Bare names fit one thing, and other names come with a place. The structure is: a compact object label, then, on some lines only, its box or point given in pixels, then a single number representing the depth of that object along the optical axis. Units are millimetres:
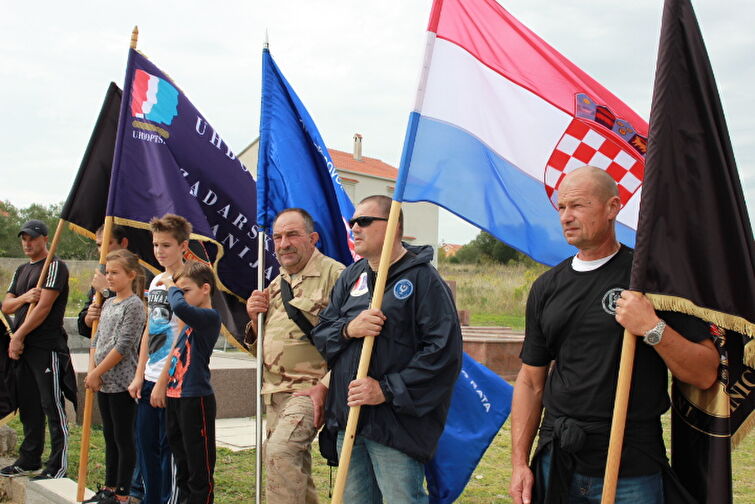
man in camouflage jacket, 4223
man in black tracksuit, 6402
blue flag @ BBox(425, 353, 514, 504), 4383
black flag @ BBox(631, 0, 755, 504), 2844
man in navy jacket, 3617
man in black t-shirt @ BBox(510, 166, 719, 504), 2818
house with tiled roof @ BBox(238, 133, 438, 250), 51438
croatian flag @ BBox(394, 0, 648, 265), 3852
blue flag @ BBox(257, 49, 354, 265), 5332
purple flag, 5824
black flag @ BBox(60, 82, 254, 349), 6305
